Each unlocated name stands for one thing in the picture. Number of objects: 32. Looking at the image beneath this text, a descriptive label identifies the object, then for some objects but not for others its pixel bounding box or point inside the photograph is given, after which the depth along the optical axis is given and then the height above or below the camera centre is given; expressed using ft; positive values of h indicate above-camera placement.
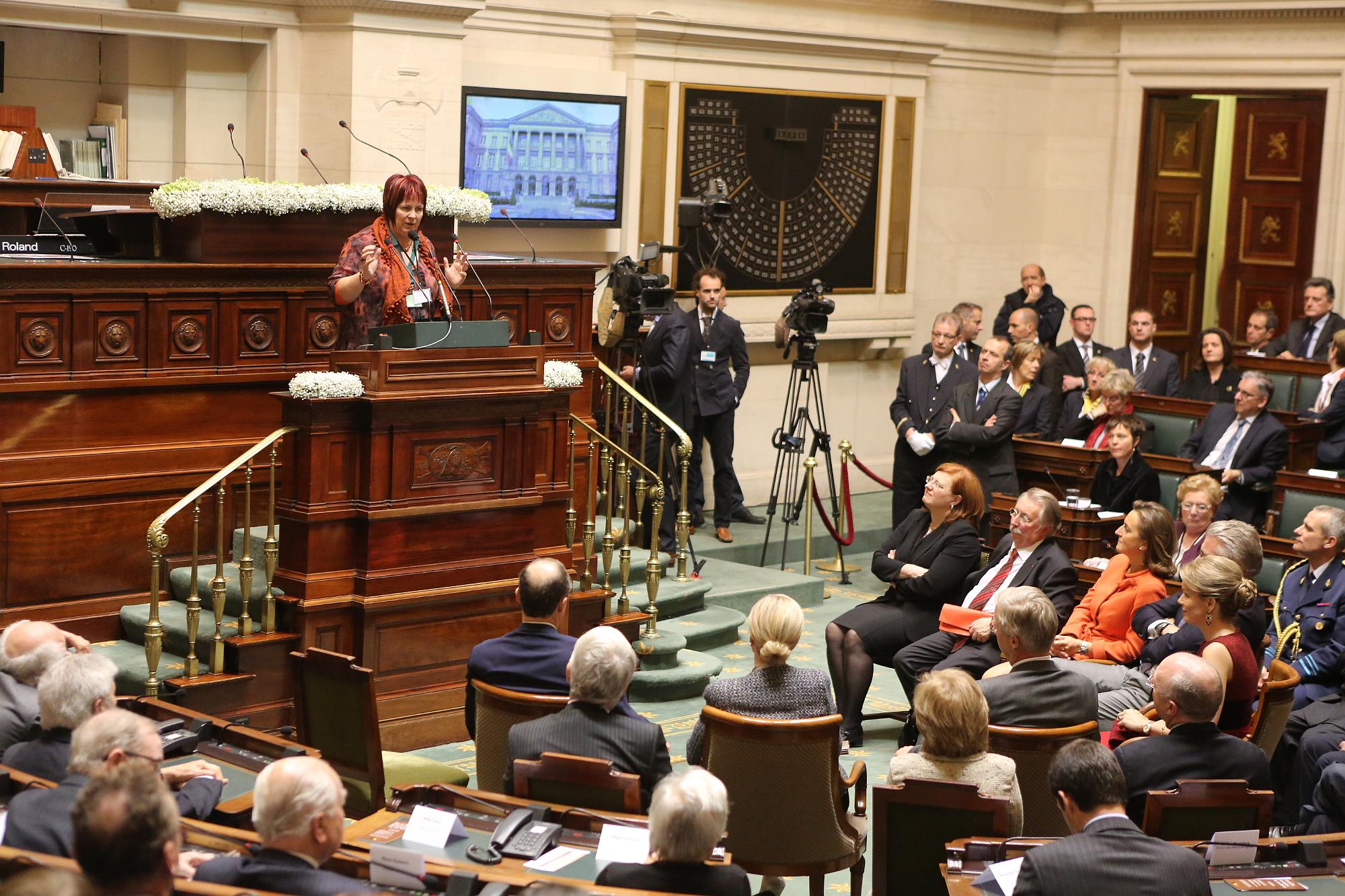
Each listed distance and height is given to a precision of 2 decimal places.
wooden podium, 20.01 -3.44
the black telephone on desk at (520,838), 11.84 -4.34
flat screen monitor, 31.63 +1.90
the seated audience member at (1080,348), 34.78 -1.58
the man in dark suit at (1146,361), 33.04 -1.71
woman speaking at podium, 20.56 -0.35
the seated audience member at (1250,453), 27.07 -2.88
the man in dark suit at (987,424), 29.30 -2.79
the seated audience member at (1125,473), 26.55 -3.21
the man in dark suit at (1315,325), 34.14 -0.86
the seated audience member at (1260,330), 34.50 -1.01
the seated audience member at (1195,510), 20.88 -2.95
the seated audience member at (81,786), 11.19 -3.89
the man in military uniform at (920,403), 30.25 -2.55
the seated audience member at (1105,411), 28.30 -2.44
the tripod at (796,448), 31.32 -3.72
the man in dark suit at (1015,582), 19.74 -3.83
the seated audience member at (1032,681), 15.81 -3.98
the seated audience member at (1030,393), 30.48 -2.27
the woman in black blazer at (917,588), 21.20 -4.19
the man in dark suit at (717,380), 32.09 -2.43
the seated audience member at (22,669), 13.89 -3.80
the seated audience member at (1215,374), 31.24 -1.81
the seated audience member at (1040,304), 37.50 -0.74
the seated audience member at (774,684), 15.35 -4.01
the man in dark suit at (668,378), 30.25 -2.34
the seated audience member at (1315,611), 18.70 -3.80
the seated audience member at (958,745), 13.55 -3.96
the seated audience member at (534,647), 15.81 -3.88
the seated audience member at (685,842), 10.82 -3.90
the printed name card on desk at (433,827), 12.12 -4.36
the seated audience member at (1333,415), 28.94 -2.33
